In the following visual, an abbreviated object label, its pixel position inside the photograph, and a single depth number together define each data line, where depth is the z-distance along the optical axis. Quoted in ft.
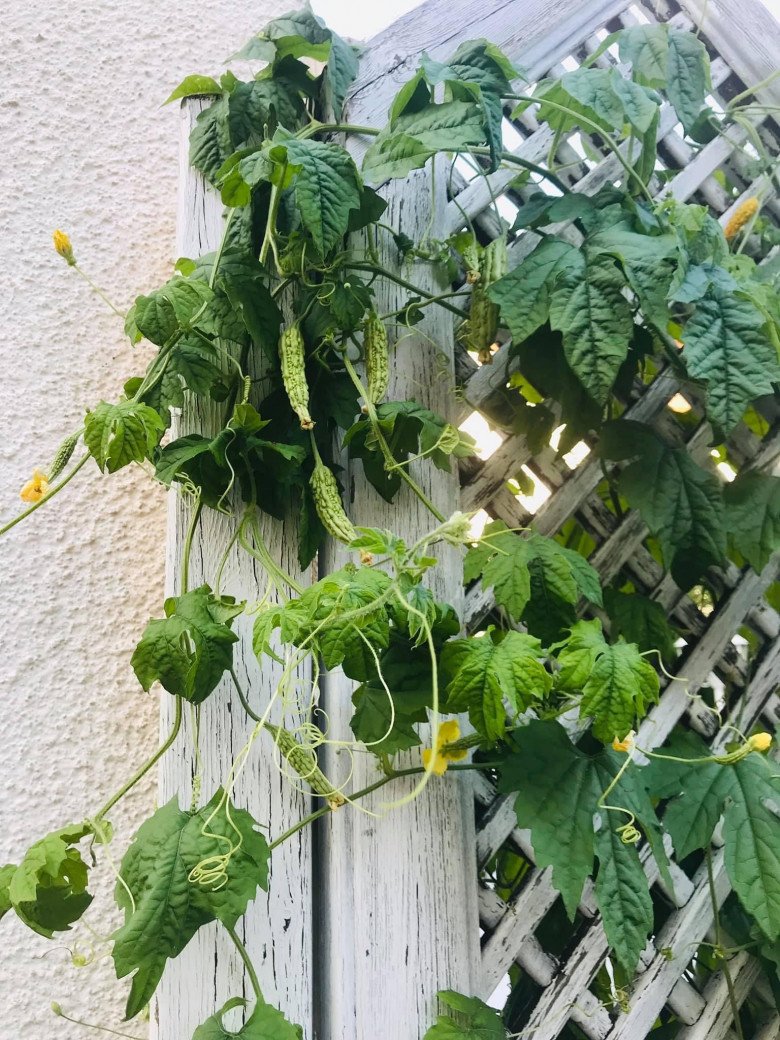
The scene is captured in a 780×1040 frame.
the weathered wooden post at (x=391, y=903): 3.12
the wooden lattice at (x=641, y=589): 3.41
